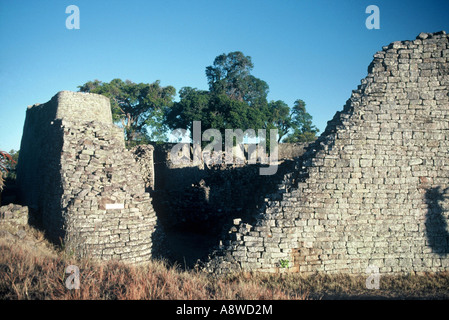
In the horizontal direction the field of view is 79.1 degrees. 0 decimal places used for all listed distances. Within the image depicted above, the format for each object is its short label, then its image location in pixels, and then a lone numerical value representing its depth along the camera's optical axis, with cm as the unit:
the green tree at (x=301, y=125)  3860
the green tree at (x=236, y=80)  3822
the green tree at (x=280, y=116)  3603
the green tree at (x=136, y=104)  3362
